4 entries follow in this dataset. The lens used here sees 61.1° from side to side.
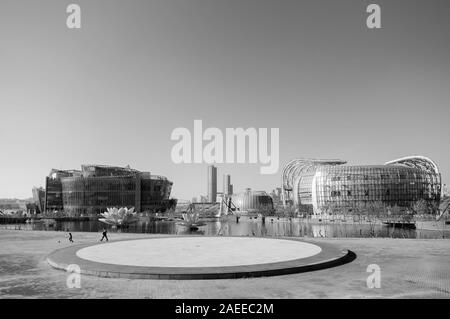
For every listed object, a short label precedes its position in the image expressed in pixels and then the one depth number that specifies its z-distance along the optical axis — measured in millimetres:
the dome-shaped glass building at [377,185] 172375
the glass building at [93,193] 186375
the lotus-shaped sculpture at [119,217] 93125
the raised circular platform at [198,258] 23016
